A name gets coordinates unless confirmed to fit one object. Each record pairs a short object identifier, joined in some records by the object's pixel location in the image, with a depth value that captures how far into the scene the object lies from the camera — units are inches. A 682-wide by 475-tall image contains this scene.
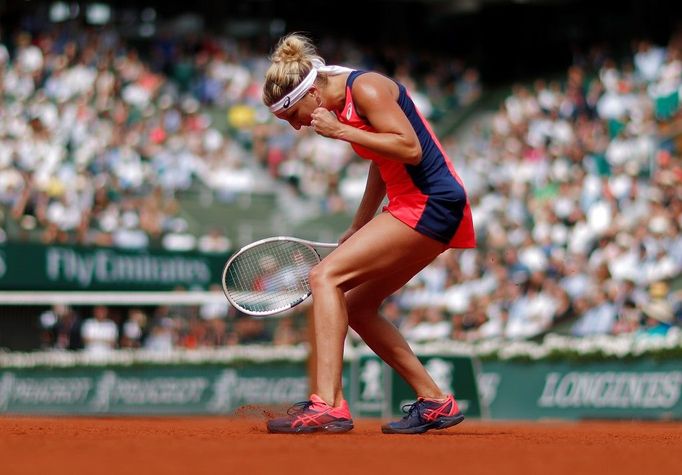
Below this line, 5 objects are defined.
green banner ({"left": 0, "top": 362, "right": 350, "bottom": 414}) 722.8
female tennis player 267.3
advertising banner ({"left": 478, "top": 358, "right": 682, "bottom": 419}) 580.1
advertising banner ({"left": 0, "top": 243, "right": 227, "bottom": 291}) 755.4
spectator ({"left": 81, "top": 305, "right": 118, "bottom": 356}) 735.1
